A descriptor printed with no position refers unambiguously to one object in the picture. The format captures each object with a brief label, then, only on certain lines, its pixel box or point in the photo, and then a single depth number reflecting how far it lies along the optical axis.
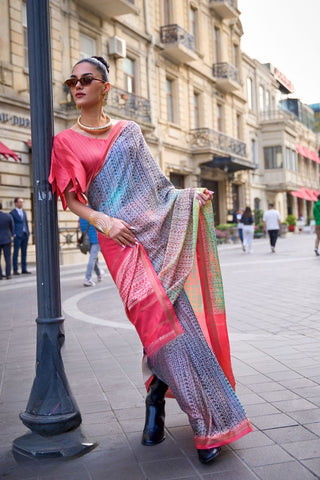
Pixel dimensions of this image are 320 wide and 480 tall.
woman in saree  2.32
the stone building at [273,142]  37.34
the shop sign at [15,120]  14.67
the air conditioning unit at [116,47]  19.61
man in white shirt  17.06
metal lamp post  2.56
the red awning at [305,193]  43.59
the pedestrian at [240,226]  21.73
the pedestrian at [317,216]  13.94
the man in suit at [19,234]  12.95
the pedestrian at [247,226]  17.67
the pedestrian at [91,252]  9.30
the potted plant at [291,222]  36.53
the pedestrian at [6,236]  11.95
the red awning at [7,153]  13.94
